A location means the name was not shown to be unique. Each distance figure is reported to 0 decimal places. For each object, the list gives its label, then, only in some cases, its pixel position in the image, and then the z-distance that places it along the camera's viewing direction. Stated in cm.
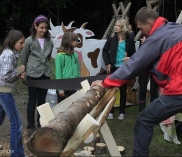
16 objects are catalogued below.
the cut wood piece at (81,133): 262
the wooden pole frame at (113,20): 1009
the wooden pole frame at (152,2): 706
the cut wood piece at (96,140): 480
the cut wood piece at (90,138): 276
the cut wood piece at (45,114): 310
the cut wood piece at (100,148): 467
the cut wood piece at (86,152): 445
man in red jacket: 337
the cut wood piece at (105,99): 363
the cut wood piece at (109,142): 365
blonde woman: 601
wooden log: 234
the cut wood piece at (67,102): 350
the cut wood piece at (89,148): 459
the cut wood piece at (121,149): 457
